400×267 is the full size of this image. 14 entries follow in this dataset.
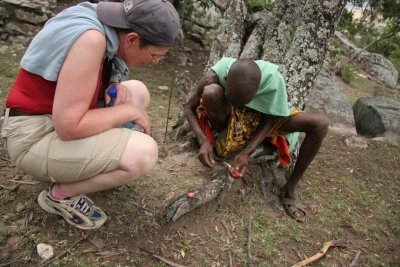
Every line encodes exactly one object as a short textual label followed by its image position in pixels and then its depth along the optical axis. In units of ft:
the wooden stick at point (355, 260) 8.27
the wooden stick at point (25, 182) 8.27
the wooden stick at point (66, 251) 6.54
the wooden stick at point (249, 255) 7.59
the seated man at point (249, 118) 7.93
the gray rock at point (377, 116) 15.01
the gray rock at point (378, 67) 24.80
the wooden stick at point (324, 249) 7.94
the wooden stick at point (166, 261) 7.12
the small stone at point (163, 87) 17.78
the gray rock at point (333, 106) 15.08
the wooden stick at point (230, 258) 7.50
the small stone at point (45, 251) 6.63
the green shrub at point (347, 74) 22.26
